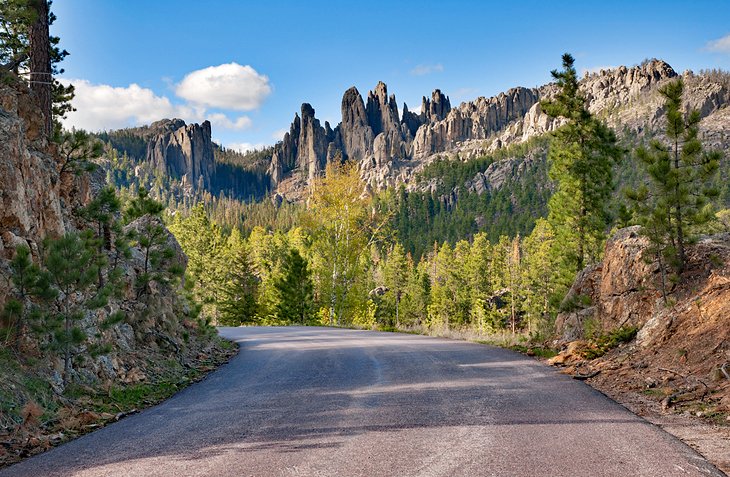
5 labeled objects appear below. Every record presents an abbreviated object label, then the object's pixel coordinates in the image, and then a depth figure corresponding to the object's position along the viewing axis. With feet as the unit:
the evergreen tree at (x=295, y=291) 119.24
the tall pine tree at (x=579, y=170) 71.72
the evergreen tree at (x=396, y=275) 219.61
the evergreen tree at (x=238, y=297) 152.35
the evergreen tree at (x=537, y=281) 145.54
